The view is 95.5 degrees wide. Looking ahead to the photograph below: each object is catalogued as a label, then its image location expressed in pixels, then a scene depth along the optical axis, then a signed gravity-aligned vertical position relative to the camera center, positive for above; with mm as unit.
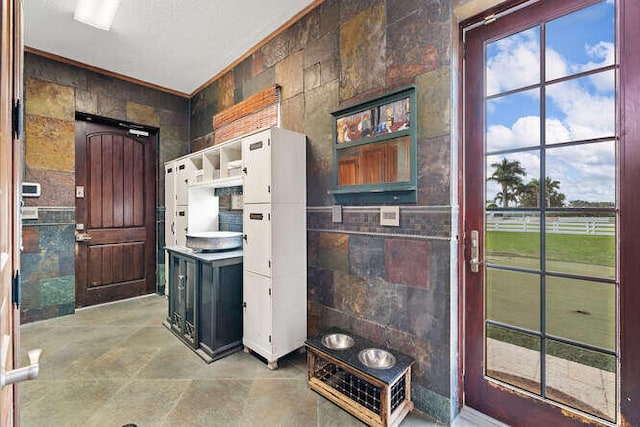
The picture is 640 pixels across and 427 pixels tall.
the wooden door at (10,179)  576 +84
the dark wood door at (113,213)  3713 -6
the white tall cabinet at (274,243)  2324 -261
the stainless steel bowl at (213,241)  2699 -275
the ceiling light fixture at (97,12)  2564 +1843
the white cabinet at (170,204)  3936 +116
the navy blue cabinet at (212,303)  2486 -809
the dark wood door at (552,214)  1400 -19
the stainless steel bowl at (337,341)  2121 -957
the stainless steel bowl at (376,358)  1879 -978
